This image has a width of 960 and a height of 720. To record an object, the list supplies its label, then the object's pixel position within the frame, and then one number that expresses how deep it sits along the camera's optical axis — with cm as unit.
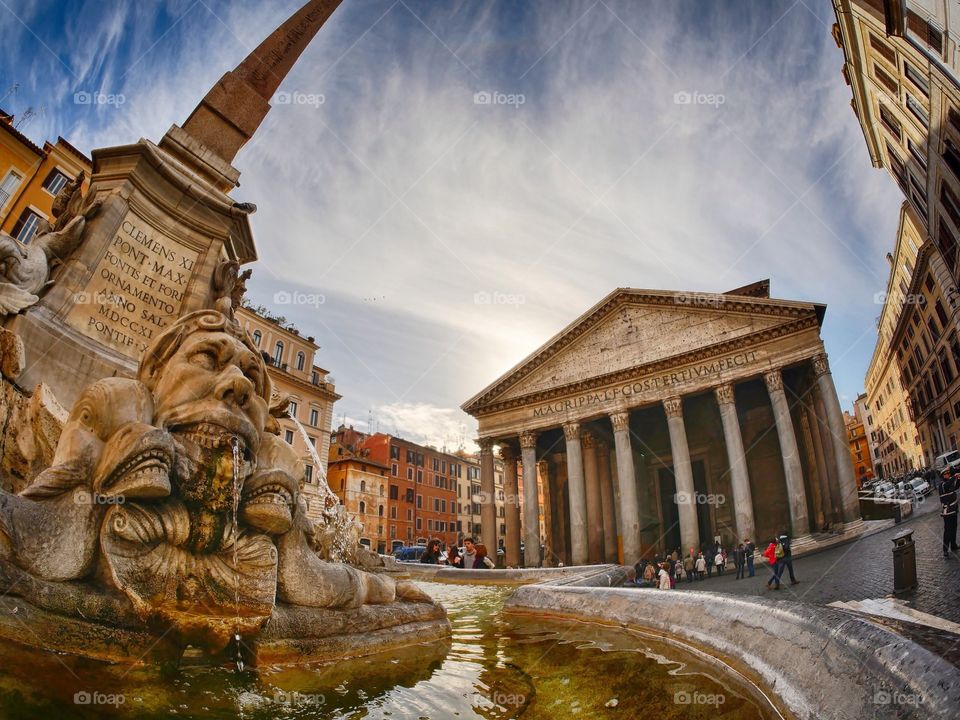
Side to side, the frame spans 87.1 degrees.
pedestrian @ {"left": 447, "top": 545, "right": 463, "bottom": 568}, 1582
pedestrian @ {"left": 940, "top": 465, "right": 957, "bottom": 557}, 790
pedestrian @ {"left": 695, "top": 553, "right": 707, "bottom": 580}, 1528
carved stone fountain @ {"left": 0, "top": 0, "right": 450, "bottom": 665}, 198
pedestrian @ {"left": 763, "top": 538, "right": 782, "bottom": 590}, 967
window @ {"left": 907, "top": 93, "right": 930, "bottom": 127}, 1714
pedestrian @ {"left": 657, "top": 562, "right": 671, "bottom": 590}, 1190
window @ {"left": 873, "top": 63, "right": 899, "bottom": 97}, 1897
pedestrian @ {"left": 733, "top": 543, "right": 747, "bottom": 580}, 1353
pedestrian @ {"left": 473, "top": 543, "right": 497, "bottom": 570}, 1472
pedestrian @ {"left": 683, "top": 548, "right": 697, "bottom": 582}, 1539
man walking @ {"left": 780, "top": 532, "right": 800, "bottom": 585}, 964
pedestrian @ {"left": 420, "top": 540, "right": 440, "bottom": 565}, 1820
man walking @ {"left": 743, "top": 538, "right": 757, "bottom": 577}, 1364
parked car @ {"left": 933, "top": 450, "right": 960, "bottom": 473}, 2069
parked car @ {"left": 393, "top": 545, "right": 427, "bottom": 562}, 2799
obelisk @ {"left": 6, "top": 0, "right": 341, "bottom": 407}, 423
